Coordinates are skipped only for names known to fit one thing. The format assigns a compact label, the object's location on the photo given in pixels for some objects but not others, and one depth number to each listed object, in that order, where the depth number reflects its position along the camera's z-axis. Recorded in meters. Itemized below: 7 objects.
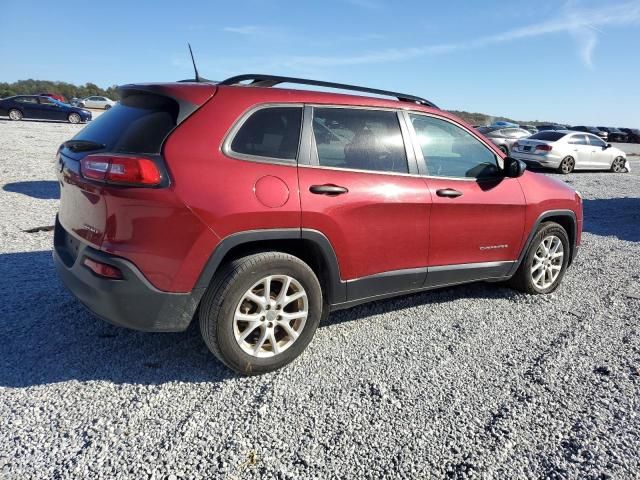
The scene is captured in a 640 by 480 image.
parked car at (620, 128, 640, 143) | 46.94
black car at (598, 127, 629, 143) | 46.91
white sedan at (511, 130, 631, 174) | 15.06
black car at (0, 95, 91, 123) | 24.42
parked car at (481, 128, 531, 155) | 19.52
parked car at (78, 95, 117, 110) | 43.88
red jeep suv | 2.49
